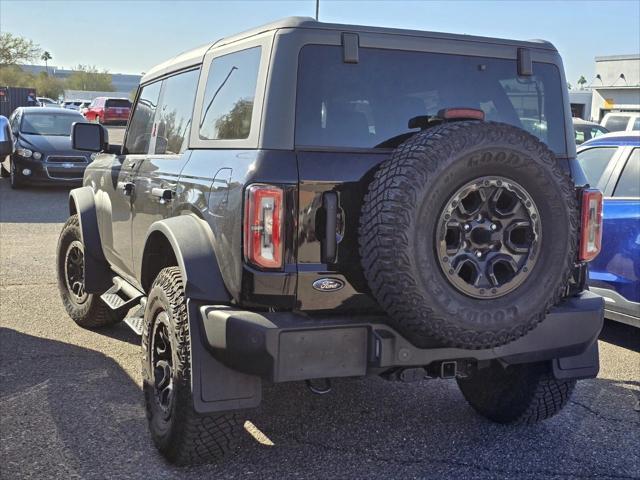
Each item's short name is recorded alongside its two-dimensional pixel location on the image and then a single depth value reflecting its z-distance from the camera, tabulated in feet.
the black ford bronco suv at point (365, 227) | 9.57
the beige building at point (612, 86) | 126.41
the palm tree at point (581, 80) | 484.74
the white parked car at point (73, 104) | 175.63
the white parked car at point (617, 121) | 63.42
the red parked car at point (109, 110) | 123.95
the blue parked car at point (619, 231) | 17.51
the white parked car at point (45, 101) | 168.35
